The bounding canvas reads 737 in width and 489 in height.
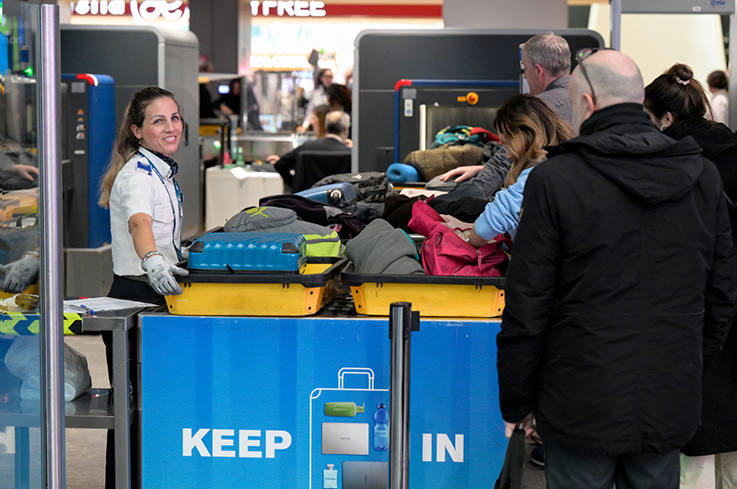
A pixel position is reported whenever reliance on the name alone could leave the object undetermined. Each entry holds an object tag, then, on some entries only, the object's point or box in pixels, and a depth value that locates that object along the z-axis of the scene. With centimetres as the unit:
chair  1441
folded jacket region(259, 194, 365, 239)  682
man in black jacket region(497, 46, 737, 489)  377
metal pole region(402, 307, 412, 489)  468
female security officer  580
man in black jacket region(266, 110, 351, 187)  1496
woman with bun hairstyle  552
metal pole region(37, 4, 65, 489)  423
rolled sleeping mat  971
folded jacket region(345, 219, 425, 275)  529
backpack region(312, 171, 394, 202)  812
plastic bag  447
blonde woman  518
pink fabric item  537
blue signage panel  524
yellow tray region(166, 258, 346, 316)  512
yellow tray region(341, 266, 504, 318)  517
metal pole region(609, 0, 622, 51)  1015
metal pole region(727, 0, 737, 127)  1063
